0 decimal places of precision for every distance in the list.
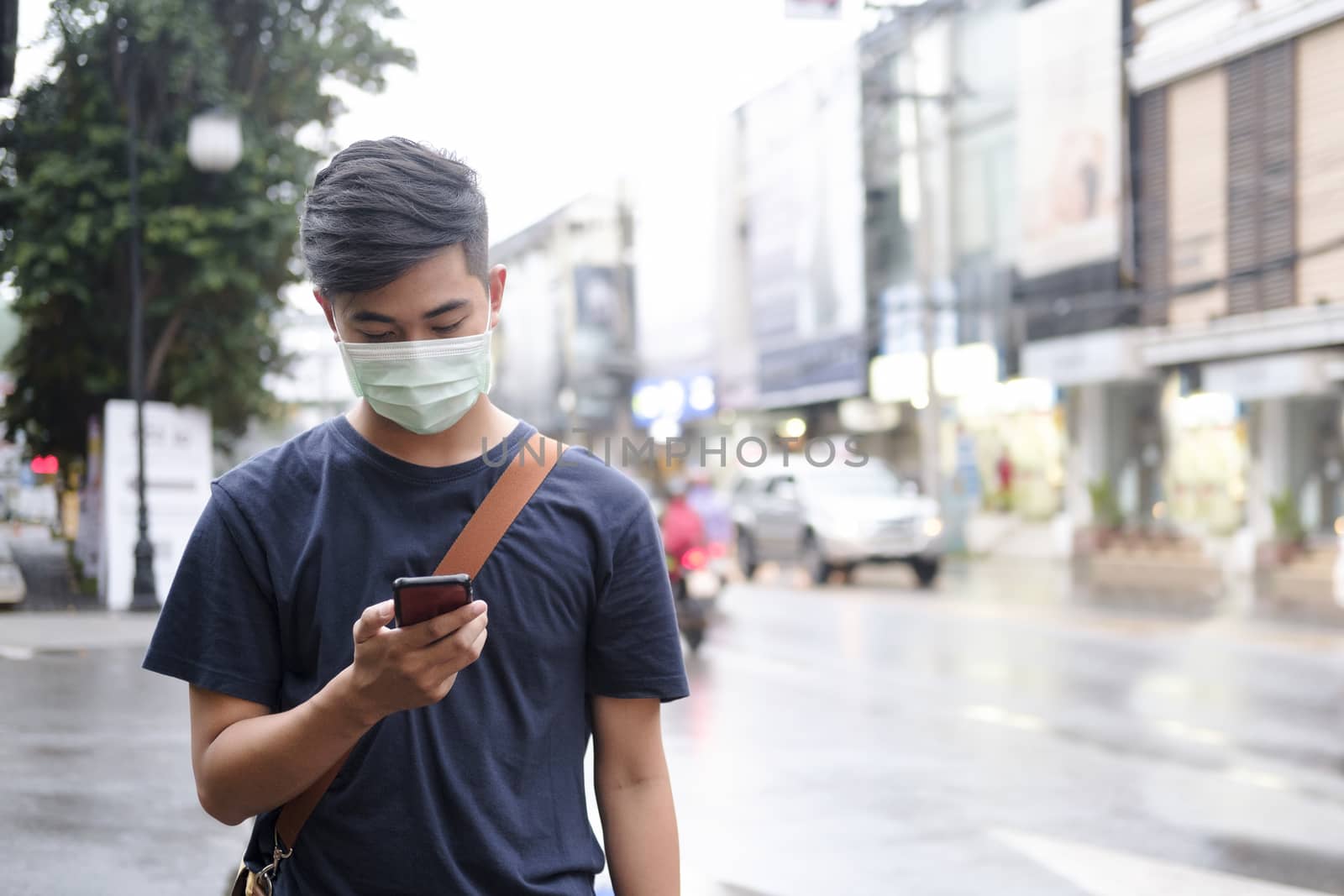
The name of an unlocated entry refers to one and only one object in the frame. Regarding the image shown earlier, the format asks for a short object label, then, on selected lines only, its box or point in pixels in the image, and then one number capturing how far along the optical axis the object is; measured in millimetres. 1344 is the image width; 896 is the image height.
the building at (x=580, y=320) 57656
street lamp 14555
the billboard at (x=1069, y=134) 25500
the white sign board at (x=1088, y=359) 25109
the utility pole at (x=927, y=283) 26094
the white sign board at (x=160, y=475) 15320
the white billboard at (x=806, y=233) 36031
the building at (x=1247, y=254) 18828
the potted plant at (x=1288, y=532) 20047
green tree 13734
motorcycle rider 13641
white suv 22109
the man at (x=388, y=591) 1944
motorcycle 13352
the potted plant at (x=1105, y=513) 22906
